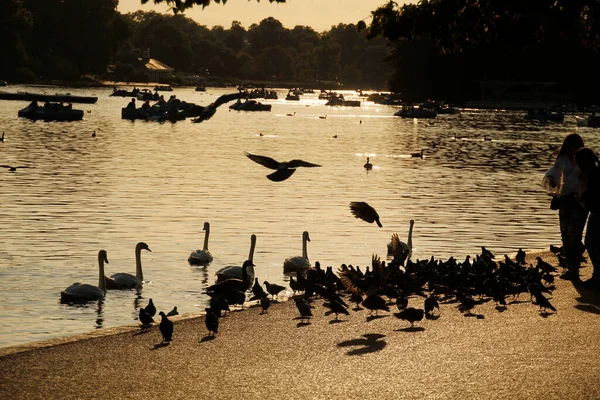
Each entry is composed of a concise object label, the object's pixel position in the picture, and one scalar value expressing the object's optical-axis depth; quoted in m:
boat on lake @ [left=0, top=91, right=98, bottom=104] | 121.69
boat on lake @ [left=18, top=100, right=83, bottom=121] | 95.12
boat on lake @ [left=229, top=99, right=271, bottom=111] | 141.38
